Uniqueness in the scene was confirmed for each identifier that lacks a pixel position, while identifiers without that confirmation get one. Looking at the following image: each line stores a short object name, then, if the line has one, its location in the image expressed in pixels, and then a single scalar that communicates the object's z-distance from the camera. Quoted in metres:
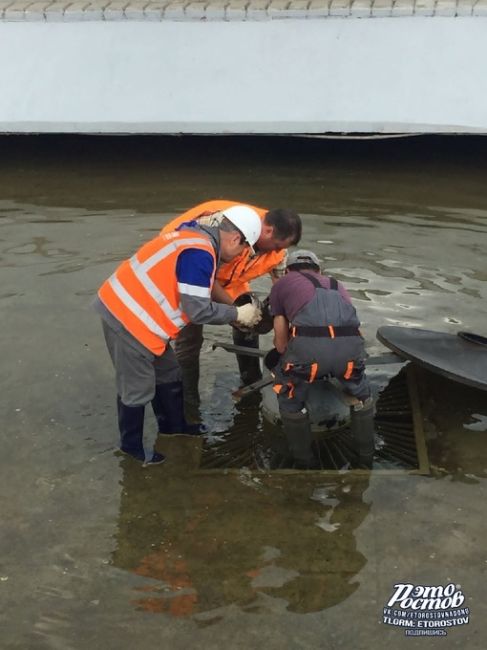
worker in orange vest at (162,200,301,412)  4.15
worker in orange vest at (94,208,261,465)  3.88
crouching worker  3.86
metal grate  4.36
